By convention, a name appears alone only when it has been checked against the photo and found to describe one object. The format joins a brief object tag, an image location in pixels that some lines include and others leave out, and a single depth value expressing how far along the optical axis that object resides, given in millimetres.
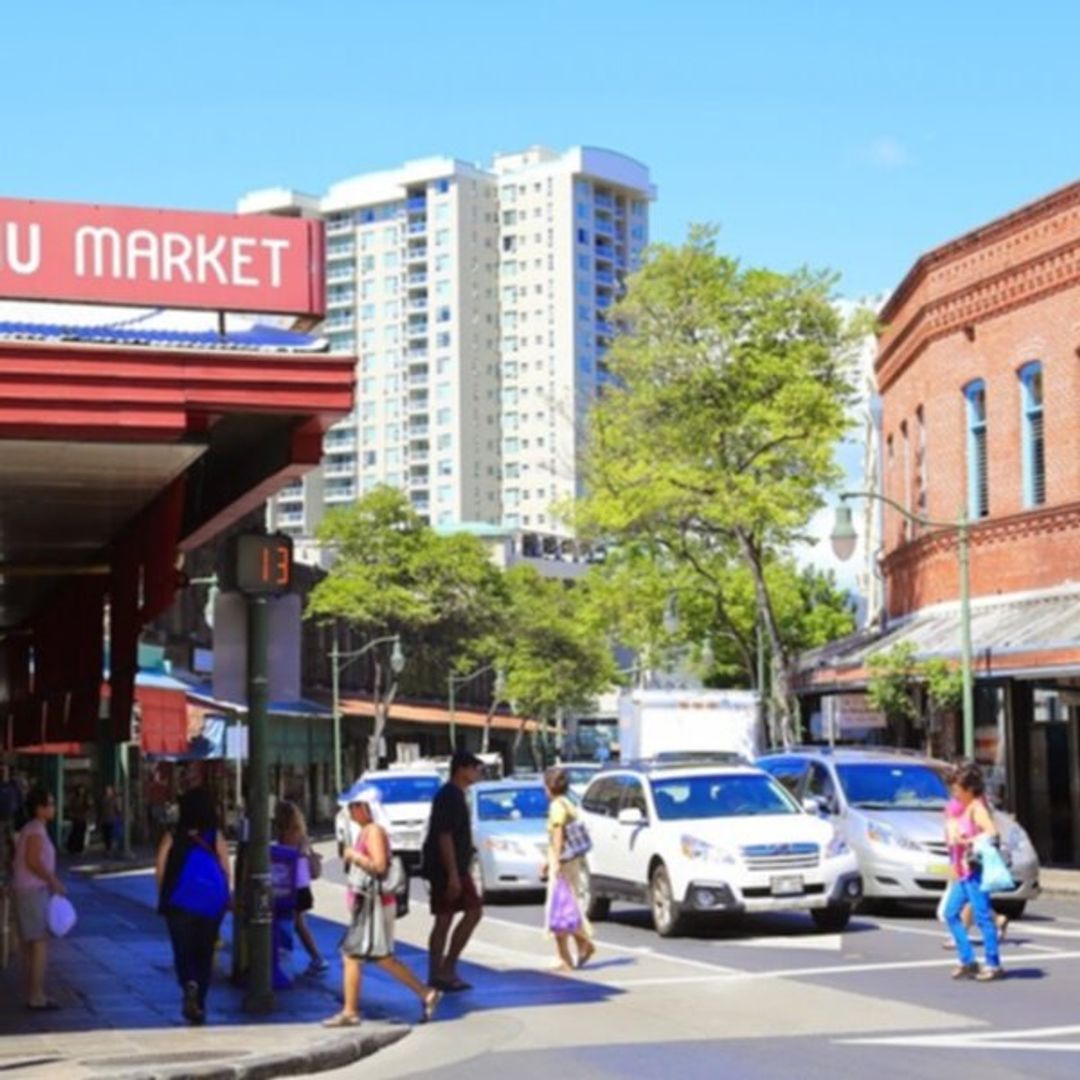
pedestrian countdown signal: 15688
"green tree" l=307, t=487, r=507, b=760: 89812
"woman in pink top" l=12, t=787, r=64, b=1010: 16141
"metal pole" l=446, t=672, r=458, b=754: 96794
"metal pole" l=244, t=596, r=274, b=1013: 15508
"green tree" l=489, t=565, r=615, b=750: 97625
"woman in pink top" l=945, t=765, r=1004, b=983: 17328
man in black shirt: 17219
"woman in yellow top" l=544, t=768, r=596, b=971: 19234
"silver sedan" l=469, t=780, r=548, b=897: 28906
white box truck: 39531
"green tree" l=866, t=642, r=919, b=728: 37094
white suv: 22031
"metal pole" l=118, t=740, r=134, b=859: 48781
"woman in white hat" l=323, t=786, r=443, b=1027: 14922
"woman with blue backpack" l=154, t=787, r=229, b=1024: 15180
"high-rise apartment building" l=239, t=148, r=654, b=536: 185500
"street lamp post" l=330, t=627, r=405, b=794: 79875
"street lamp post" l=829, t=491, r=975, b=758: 32281
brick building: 35094
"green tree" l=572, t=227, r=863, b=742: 45469
